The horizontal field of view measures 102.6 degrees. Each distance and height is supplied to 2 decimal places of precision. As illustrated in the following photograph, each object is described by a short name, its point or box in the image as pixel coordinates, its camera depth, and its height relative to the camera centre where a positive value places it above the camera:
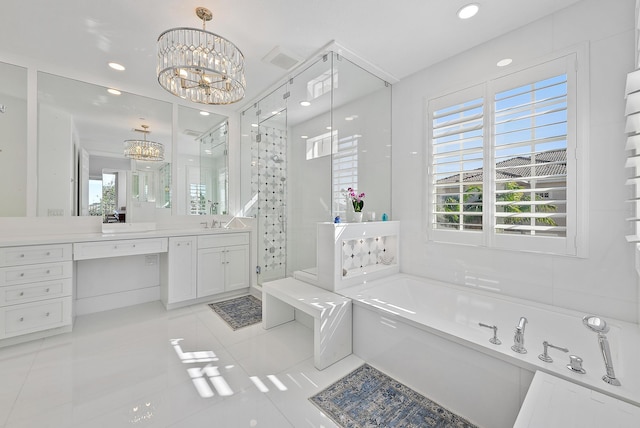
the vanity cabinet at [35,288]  2.19 -0.68
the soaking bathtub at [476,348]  1.31 -0.82
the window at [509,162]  1.89 +0.44
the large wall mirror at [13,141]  2.46 +0.70
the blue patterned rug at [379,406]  1.48 -1.20
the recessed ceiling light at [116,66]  2.65 +1.55
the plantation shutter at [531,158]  1.90 +0.44
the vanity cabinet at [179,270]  3.01 -0.69
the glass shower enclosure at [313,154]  2.63 +0.70
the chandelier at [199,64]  1.79 +1.11
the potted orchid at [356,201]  2.69 +0.14
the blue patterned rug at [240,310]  2.75 -1.16
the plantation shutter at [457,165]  2.32 +0.47
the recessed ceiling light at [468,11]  1.90 +1.54
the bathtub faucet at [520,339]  1.36 -0.68
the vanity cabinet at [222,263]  3.25 -0.66
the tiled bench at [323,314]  1.96 -0.81
